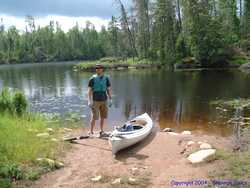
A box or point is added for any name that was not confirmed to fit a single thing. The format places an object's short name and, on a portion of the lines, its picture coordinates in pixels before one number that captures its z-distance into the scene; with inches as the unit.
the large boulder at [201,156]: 222.3
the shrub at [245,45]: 1624.9
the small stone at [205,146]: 253.0
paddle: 288.8
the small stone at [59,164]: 221.5
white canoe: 255.5
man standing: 296.6
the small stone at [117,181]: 192.1
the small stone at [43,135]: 288.4
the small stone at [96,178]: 197.3
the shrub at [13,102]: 372.5
